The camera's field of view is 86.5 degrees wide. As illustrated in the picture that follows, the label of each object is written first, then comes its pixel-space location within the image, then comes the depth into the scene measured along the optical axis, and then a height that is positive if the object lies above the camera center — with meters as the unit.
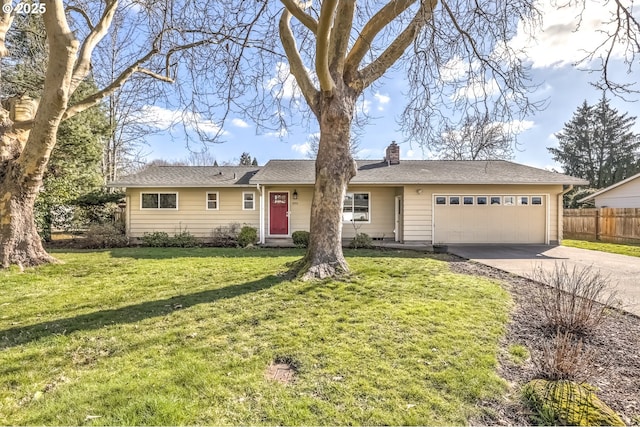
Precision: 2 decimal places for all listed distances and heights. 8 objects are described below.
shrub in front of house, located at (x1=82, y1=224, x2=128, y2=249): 12.31 -0.72
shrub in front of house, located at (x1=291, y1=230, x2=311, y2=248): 12.34 -0.73
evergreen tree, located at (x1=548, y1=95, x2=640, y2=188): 30.78 +6.69
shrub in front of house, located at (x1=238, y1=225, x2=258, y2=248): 12.77 -0.71
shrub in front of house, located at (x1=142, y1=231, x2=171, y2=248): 13.13 -0.84
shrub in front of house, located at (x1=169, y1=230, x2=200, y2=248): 12.99 -0.88
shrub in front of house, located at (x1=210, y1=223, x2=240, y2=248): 13.18 -0.72
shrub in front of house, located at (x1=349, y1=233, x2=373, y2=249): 12.20 -0.87
